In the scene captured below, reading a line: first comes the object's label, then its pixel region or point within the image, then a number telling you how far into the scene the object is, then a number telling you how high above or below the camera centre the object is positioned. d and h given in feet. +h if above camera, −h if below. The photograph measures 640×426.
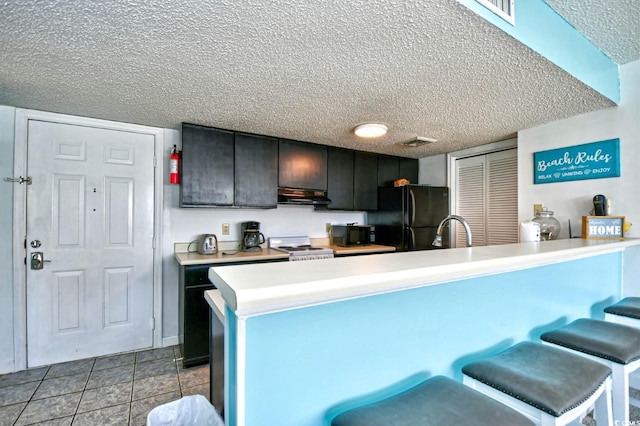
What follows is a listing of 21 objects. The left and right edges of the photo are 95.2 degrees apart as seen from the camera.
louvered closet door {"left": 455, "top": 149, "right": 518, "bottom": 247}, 10.68 +0.77
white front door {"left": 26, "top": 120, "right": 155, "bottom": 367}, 8.05 -0.71
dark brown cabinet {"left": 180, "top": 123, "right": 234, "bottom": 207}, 8.97 +1.57
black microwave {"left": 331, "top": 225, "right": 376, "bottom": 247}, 12.27 -0.81
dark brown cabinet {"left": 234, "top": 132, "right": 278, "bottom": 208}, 9.84 +1.59
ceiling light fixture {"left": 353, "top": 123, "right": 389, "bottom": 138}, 8.75 +2.65
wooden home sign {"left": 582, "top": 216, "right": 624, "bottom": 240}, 6.75 -0.28
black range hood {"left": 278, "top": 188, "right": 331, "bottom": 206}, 10.80 +0.75
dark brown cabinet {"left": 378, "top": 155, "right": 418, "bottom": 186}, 13.16 +2.20
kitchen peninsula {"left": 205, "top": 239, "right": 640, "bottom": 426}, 2.43 -1.17
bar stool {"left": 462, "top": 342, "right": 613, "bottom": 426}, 3.02 -1.88
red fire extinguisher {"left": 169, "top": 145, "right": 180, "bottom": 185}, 9.23 +1.51
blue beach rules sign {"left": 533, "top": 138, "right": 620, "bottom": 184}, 7.29 +1.45
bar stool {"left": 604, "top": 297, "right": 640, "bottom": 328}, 5.60 -1.90
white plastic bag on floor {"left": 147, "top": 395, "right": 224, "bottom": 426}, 3.96 -2.72
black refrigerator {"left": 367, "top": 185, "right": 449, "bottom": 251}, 11.85 +0.09
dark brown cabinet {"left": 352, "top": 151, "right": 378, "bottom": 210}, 12.46 +1.54
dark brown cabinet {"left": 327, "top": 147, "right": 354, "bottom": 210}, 11.80 +1.59
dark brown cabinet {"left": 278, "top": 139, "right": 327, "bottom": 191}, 10.73 +1.95
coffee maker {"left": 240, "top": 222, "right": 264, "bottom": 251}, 10.25 -0.72
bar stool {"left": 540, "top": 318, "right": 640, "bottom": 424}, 4.14 -1.95
